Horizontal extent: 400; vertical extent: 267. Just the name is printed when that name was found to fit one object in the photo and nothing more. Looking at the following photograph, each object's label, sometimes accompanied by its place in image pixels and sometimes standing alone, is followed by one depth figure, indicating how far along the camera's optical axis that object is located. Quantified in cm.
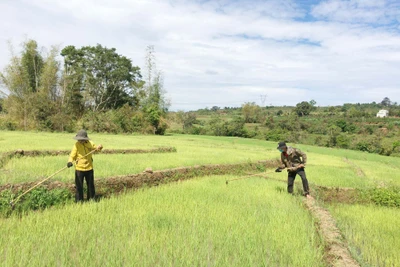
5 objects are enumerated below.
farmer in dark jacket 564
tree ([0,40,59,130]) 2298
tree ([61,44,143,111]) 2756
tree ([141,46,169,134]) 2900
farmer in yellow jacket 464
